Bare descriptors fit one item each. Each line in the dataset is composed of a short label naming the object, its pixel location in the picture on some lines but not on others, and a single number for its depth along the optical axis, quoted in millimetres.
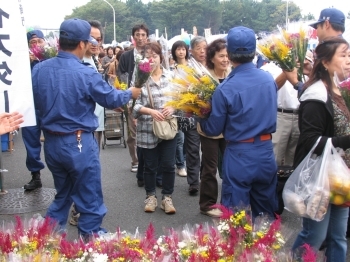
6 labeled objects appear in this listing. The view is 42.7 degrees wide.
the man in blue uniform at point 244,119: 3275
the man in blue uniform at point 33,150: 5707
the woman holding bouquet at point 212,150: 4699
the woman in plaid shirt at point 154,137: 4922
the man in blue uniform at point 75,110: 3566
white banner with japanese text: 3174
